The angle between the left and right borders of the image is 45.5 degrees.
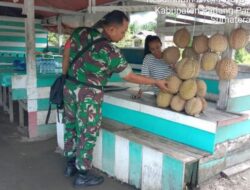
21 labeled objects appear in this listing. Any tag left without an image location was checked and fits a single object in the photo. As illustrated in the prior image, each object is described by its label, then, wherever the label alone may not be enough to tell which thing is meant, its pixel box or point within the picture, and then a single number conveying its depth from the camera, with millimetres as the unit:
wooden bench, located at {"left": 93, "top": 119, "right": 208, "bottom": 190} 2342
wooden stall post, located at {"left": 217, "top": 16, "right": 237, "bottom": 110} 2670
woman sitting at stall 3080
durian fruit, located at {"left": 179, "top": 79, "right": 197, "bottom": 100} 2490
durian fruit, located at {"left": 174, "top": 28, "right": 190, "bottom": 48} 2852
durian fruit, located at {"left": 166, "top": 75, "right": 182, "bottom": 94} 2566
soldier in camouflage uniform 2453
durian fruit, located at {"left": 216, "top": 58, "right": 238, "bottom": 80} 2509
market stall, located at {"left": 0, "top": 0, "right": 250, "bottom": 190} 2402
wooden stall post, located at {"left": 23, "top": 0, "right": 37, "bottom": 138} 3729
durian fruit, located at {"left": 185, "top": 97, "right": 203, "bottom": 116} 2465
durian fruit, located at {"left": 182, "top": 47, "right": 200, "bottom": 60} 2814
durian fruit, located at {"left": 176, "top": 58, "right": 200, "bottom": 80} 2516
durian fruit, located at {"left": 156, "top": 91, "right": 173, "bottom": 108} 2660
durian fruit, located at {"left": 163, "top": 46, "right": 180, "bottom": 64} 2955
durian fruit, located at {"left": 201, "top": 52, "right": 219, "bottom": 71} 2588
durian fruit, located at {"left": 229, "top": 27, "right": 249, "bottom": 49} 2552
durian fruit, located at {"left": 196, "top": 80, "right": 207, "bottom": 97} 2570
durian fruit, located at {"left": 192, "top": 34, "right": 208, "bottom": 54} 2686
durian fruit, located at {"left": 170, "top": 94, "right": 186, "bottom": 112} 2562
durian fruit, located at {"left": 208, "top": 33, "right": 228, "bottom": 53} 2551
